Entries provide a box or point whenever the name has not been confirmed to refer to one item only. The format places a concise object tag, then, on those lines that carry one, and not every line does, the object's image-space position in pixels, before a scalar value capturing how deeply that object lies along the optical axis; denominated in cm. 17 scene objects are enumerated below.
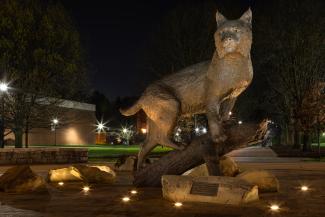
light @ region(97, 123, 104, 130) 7930
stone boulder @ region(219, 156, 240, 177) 1271
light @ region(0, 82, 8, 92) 2395
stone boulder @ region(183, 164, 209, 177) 1197
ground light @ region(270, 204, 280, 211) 877
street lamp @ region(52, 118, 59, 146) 3339
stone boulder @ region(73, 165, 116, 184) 1348
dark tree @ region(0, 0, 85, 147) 2964
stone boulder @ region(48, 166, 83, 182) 1352
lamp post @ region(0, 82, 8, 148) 2400
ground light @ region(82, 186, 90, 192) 1181
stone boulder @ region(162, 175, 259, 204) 943
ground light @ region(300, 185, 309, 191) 1207
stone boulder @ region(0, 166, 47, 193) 1159
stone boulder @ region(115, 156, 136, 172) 1908
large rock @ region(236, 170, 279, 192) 1114
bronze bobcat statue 1037
